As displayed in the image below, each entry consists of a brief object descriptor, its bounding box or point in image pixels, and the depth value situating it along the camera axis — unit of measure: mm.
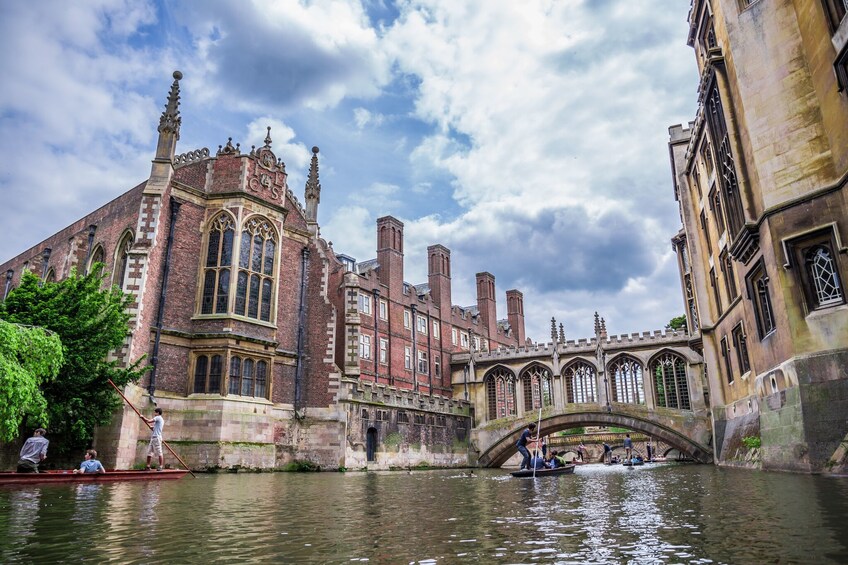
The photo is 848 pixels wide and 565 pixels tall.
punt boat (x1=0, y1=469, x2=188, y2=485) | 12406
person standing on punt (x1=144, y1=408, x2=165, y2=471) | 18281
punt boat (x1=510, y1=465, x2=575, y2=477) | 17231
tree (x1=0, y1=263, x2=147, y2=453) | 17281
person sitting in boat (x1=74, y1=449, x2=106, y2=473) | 15031
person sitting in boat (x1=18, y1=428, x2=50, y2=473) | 13547
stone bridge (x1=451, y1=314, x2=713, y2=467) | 32562
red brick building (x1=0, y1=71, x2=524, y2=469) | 23172
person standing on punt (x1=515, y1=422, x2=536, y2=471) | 18984
